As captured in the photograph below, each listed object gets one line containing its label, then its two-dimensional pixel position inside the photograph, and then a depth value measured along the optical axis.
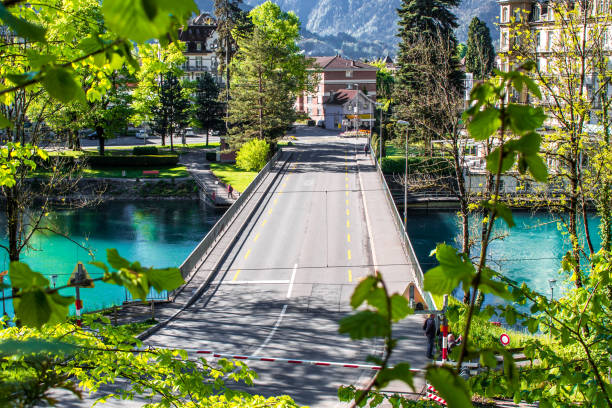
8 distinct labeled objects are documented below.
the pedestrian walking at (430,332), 19.53
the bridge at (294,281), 19.64
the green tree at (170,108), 70.69
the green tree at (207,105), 76.31
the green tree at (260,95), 62.66
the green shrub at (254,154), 60.56
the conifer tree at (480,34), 87.78
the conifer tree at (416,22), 55.84
